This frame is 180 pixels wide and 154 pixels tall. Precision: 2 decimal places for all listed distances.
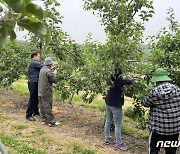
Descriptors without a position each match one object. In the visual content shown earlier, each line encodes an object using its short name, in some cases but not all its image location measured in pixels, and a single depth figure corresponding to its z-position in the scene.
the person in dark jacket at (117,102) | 5.78
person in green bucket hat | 4.55
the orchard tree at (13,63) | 9.66
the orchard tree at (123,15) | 6.53
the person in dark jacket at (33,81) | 7.71
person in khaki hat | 7.18
